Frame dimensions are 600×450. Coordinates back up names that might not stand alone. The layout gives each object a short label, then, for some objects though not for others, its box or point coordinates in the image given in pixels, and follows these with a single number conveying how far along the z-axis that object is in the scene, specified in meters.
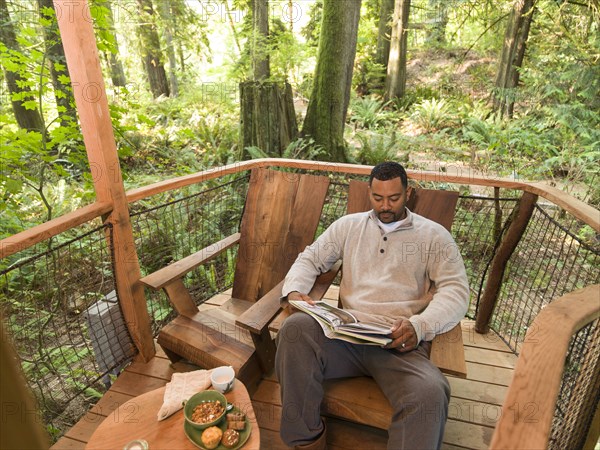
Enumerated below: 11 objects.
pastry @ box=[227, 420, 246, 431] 1.50
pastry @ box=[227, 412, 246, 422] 1.53
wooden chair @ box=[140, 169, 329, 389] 2.36
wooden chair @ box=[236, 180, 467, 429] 1.67
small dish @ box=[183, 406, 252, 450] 1.45
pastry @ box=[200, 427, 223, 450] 1.42
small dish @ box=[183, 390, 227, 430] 1.48
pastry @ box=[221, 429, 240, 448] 1.44
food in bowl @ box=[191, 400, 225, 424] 1.50
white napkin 1.61
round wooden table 1.48
